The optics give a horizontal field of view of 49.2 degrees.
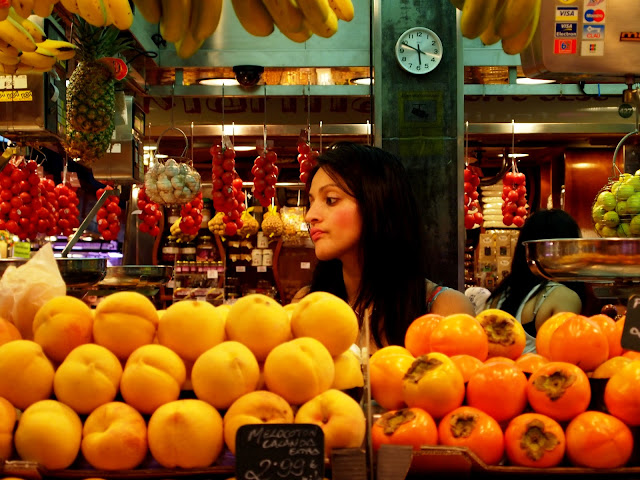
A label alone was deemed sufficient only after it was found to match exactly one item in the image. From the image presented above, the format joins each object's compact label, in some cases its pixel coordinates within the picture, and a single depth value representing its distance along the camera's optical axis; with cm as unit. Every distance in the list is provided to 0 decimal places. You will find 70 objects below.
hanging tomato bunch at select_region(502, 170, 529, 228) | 730
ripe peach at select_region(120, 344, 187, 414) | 109
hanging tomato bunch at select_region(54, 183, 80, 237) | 700
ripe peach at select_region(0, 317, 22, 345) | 123
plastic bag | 136
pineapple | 394
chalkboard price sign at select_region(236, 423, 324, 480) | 97
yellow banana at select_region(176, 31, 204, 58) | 208
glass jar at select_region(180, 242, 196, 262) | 873
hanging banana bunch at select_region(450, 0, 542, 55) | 206
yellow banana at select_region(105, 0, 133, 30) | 222
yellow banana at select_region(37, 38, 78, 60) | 350
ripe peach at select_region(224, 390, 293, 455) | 104
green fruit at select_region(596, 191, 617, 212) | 378
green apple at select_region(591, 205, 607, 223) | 388
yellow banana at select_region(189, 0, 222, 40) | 194
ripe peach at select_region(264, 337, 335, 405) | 108
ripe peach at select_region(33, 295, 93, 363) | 117
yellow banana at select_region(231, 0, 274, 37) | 195
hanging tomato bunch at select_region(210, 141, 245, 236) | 616
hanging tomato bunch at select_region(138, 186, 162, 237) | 693
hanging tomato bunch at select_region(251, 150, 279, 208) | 616
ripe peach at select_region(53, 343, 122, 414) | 109
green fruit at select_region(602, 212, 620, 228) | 378
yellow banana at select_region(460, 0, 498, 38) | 204
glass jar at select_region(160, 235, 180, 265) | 878
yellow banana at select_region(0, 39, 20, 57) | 289
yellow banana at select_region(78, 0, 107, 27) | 217
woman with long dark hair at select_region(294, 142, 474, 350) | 225
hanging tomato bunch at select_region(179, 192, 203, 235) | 706
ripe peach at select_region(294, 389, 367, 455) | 104
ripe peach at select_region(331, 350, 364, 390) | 118
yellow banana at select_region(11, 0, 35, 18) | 193
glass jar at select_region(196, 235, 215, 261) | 877
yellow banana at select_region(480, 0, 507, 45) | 215
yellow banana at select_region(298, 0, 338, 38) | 193
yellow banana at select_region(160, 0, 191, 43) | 192
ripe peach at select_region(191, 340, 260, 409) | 108
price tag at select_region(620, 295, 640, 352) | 133
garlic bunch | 562
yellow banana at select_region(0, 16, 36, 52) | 279
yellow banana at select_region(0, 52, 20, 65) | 299
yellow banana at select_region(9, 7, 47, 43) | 317
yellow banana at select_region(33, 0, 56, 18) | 197
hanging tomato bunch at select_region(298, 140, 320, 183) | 561
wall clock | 404
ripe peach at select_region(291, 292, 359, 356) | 119
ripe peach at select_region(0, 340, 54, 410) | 111
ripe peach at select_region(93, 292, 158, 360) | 117
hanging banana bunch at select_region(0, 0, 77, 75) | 199
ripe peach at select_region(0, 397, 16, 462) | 106
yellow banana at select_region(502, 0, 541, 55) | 228
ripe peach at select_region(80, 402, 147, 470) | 104
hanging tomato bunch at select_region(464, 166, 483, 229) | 683
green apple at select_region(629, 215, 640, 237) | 361
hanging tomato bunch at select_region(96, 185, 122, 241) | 745
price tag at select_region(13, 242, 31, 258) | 568
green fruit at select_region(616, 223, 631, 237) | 371
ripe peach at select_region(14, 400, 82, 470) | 104
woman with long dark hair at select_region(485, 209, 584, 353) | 320
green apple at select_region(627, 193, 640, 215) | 361
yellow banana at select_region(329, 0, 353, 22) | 216
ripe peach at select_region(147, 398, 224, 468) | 103
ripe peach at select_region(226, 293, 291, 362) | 116
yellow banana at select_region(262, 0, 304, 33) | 191
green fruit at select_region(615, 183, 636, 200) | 366
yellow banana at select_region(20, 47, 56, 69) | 330
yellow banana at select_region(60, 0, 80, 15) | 219
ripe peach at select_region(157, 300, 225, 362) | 115
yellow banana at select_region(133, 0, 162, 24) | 192
